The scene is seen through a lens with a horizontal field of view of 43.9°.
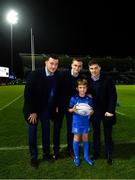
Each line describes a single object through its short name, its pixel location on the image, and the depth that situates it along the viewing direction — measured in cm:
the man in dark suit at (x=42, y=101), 288
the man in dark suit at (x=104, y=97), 293
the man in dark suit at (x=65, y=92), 303
